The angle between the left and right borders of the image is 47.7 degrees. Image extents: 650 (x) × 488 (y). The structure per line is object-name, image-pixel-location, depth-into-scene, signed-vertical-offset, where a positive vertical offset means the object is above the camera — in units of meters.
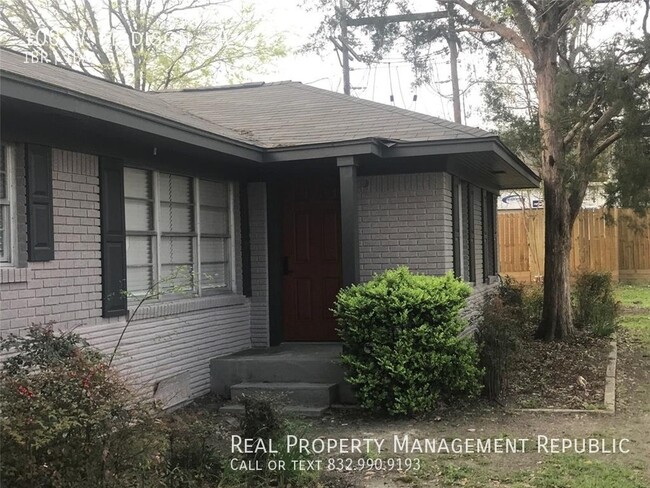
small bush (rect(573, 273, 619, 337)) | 12.58 -1.03
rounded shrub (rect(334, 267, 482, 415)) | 7.18 -0.91
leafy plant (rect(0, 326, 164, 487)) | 3.81 -0.92
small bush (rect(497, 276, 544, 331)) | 13.20 -0.97
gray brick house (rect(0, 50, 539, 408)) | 6.02 +0.53
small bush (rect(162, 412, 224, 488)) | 4.71 -1.33
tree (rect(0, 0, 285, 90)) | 23.78 +7.61
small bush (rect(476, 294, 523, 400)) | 7.83 -1.06
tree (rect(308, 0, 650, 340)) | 10.38 +2.14
